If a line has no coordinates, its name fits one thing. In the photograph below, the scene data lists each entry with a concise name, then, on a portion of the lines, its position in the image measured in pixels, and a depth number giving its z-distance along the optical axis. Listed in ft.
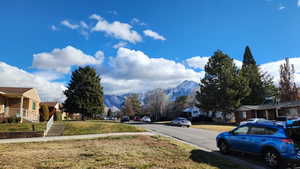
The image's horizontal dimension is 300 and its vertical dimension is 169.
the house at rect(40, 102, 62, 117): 149.57
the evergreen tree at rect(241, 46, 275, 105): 153.79
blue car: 23.47
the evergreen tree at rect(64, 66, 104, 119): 136.77
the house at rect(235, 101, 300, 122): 107.76
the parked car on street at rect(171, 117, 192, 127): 98.36
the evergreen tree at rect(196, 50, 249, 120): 127.75
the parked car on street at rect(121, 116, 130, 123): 162.67
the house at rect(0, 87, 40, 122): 79.71
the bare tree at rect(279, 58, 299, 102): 152.35
